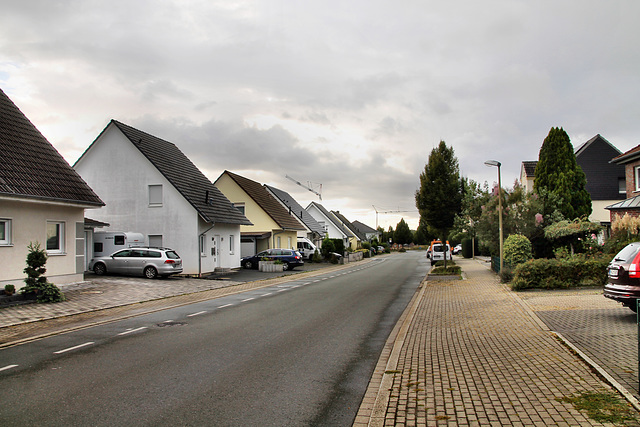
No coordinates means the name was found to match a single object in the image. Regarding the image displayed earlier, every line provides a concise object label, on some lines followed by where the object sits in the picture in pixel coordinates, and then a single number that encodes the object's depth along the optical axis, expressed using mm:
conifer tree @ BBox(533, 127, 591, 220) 27469
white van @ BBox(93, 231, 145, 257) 25094
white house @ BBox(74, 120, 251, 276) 25984
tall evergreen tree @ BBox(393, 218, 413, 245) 126688
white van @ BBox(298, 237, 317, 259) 47400
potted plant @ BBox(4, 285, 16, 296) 13741
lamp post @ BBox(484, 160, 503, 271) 21281
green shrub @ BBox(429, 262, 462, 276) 26359
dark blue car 34188
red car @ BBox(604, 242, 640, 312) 9672
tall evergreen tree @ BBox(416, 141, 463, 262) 28391
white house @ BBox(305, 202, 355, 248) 71938
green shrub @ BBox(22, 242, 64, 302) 14148
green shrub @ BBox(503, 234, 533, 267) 21000
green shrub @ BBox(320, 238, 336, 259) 44812
